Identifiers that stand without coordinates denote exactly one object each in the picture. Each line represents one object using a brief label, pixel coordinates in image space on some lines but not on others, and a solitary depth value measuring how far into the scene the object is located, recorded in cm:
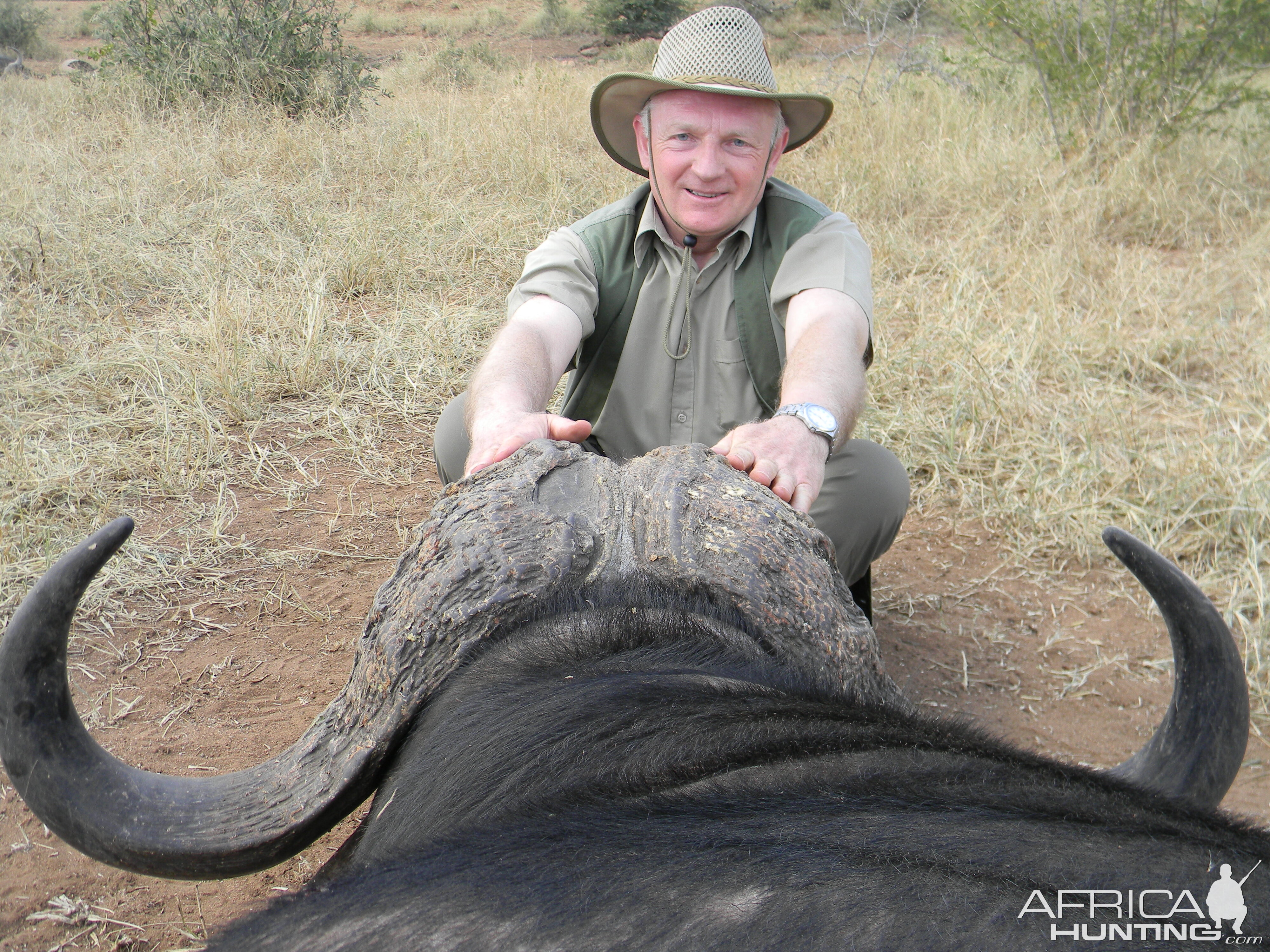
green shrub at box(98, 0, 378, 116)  834
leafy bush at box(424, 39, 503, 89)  1150
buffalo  80
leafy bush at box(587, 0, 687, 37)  2150
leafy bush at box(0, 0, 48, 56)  1991
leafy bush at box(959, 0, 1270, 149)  733
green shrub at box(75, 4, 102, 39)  2328
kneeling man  268
